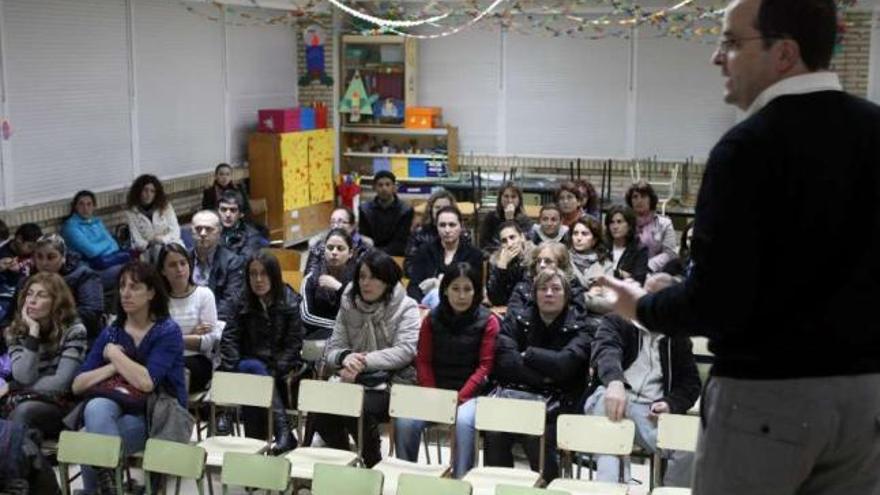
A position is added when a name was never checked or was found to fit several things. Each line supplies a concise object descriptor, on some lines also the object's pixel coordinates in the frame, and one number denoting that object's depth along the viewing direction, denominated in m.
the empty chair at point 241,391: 5.46
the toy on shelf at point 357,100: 13.55
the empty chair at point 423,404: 5.14
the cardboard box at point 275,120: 12.34
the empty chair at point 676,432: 4.64
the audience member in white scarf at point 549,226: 8.20
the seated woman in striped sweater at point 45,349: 5.45
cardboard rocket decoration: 13.38
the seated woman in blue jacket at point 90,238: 8.84
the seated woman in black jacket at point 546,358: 5.33
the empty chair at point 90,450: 4.81
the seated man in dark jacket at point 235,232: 8.28
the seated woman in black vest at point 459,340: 5.54
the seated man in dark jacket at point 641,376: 5.07
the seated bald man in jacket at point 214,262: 6.96
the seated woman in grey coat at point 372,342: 5.66
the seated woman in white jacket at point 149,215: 9.52
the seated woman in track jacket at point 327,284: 6.70
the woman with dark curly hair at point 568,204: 8.95
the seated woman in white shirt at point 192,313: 6.06
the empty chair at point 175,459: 4.67
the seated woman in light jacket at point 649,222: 8.66
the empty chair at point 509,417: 4.96
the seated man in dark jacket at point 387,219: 9.44
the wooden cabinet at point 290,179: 12.30
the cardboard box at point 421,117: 13.40
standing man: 1.70
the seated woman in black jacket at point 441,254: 7.66
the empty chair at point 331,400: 5.29
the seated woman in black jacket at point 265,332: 6.02
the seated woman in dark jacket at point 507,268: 7.35
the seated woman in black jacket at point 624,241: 7.64
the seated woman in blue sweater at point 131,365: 5.23
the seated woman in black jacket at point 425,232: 7.92
